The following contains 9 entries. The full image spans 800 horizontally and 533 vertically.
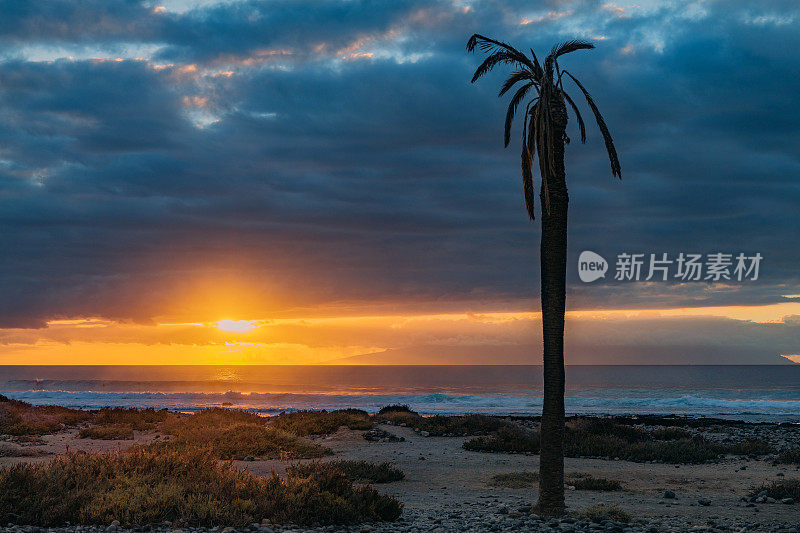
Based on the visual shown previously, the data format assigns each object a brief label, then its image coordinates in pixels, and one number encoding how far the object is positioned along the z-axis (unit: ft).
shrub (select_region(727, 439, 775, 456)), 77.26
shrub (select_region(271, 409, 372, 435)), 93.04
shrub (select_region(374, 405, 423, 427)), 110.05
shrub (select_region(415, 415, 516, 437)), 97.50
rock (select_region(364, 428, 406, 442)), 87.74
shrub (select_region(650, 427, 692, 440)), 91.50
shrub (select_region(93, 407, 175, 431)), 94.17
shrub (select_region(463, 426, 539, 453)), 78.89
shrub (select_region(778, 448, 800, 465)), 69.57
